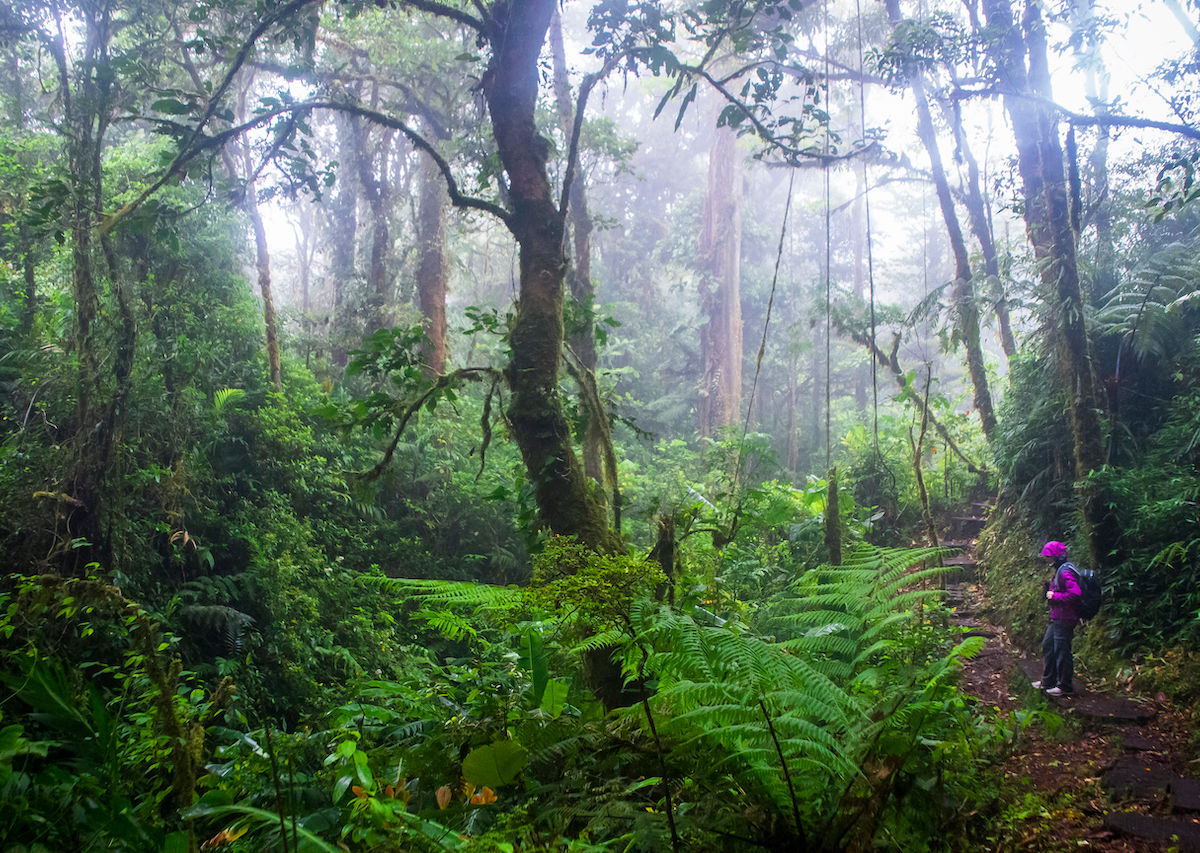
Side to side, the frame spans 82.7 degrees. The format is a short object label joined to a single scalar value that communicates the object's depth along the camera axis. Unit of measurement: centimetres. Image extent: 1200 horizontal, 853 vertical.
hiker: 606
